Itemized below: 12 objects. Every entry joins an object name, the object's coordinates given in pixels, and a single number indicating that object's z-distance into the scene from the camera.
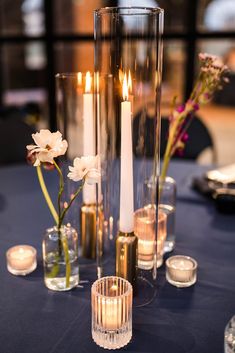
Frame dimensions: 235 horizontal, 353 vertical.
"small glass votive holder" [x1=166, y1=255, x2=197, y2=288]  0.95
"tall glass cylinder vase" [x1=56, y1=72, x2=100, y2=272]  1.02
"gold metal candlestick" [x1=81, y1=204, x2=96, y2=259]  1.06
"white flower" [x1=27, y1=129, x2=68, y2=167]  0.83
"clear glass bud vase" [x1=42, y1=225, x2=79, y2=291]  0.93
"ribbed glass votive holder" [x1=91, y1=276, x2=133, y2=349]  0.76
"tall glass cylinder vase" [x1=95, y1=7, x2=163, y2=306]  0.86
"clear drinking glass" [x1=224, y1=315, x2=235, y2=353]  0.72
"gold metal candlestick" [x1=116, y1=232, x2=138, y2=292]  0.88
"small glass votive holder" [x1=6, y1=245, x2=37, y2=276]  1.00
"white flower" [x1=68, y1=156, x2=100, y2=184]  0.84
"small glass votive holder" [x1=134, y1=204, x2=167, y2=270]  0.95
